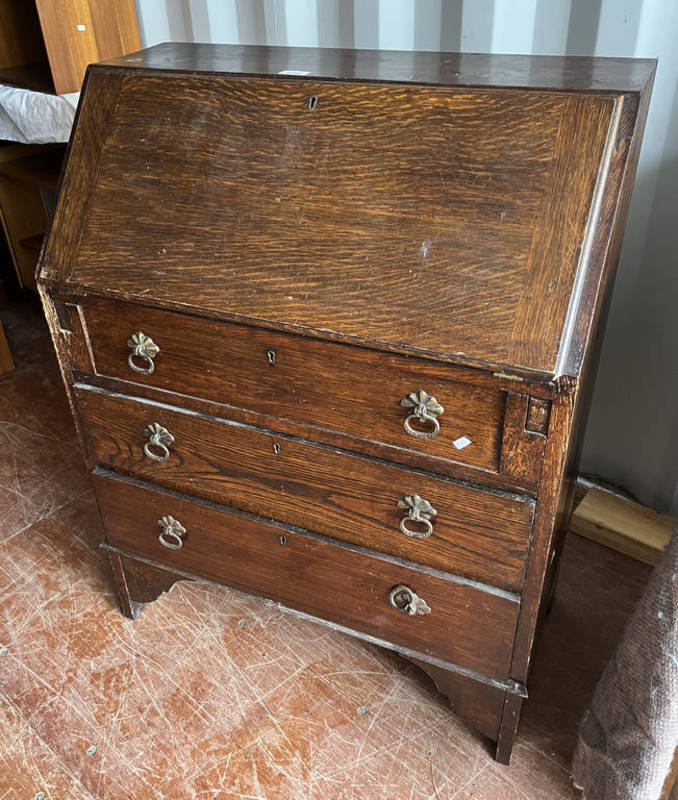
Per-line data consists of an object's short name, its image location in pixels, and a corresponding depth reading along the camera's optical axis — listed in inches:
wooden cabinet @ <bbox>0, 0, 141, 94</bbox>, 79.7
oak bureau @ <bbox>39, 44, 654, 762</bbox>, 40.5
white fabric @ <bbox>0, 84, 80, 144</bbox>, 82.8
